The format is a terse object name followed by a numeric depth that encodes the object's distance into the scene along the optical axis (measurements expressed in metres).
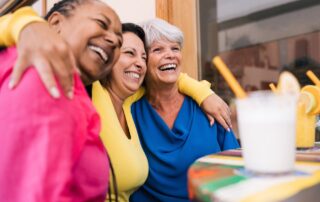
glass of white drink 0.53
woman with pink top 0.55
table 0.45
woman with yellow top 1.02
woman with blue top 1.22
